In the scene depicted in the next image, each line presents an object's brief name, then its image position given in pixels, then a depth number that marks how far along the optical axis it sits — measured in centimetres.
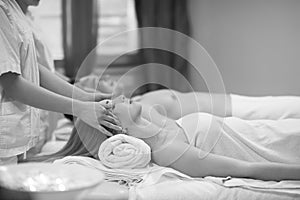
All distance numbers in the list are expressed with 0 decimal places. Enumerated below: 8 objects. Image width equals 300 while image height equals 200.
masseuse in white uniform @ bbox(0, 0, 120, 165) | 236
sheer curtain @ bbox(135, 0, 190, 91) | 478
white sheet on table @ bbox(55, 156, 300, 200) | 232
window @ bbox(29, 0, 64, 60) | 451
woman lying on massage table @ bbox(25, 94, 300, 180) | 253
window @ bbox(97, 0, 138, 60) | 475
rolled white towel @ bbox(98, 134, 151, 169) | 251
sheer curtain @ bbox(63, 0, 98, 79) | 453
